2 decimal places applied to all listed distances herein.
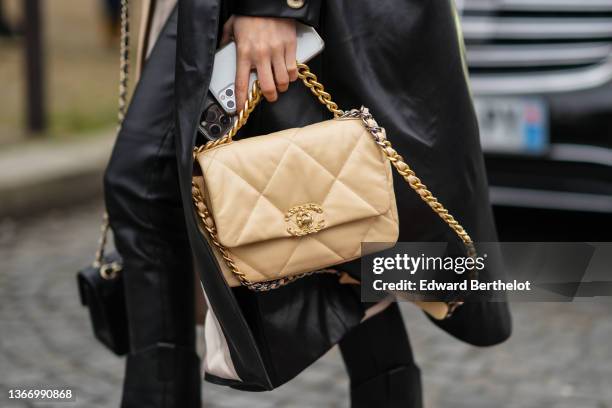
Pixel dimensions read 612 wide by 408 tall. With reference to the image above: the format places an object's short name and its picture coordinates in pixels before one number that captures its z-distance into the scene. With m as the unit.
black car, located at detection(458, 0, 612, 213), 4.30
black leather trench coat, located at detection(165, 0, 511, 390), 2.49
